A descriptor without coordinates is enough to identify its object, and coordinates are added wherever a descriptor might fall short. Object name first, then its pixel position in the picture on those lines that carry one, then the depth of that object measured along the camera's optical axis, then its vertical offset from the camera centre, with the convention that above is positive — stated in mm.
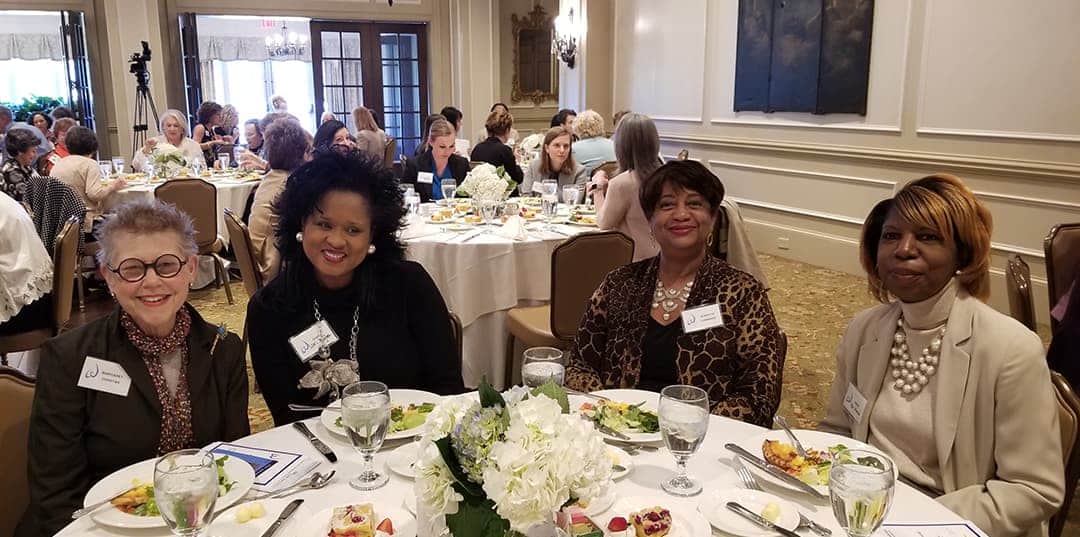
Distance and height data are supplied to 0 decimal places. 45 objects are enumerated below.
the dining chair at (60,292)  3559 -824
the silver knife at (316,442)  1568 -679
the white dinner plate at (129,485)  1301 -669
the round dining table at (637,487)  1316 -684
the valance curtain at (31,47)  13281 +1150
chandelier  13875 +1251
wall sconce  9758 +949
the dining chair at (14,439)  1683 -699
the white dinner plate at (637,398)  1776 -655
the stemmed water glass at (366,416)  1344 -516
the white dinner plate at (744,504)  1296 -679
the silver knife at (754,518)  1285 -674
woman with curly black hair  2086 -501
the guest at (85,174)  5934 -446
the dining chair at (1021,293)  2699 -621
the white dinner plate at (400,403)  1632 -650
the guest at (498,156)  6207 -328
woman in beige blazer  1578 -573
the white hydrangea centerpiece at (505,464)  942 -433
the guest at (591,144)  6754 -256
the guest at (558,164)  5703 -370
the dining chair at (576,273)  3465 -706
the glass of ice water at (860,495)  1102 -536
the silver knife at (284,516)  1281 -674
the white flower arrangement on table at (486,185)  4613 -415
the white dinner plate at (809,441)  1564 -661
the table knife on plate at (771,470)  1401 -662
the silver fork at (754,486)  1290 -679
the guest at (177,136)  8000 -221
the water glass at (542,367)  1516 -495
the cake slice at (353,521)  1253 -657
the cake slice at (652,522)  1249 -653
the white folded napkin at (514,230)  4043 -611
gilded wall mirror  11703 +812
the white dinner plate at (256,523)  1283 -677
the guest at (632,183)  4055 -353
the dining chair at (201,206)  5637 -671
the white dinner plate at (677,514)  1271 -671
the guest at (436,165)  5578 -369
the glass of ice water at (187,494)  1111 -538
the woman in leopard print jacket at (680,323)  2121 -587
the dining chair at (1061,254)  3221 -572
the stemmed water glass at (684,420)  1354 -527
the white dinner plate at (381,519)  1275 -671
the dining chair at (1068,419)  1616 -626
